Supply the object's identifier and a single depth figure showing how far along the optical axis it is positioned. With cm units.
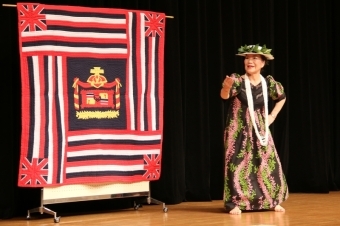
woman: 561
